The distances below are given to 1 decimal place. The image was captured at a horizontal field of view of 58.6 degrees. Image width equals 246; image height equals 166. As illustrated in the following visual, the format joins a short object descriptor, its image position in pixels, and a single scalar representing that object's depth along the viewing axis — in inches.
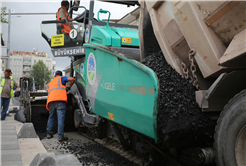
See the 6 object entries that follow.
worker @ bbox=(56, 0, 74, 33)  169.6
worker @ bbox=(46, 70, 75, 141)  185.2
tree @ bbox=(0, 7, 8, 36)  522.8
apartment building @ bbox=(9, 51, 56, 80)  3284.9
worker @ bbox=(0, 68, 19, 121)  269.7
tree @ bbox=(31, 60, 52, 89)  2714.1
